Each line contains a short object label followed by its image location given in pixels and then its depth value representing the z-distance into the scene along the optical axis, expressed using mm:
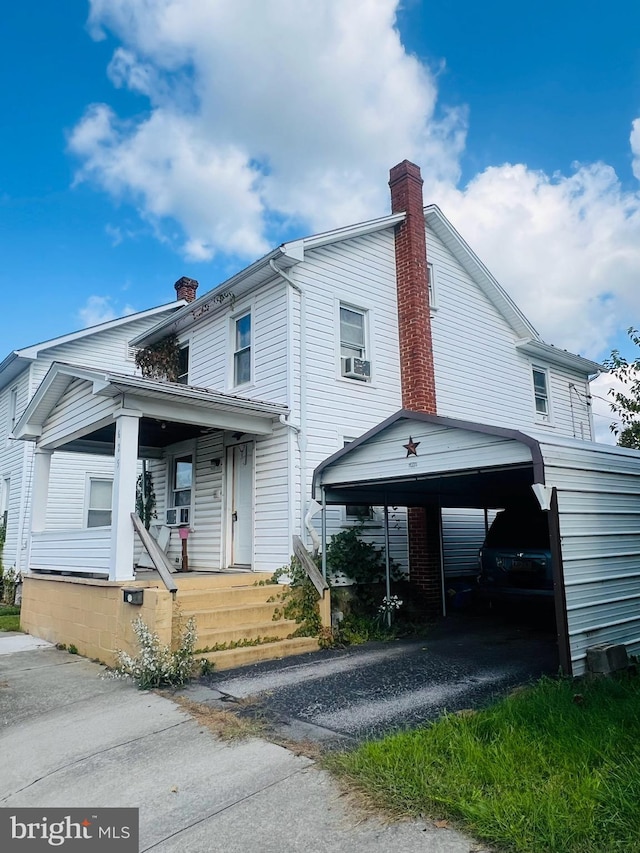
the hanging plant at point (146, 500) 13961
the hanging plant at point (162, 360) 14562
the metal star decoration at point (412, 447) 7820
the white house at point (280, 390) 9523
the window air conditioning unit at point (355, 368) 11695
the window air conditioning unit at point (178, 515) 12953
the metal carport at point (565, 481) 6375
